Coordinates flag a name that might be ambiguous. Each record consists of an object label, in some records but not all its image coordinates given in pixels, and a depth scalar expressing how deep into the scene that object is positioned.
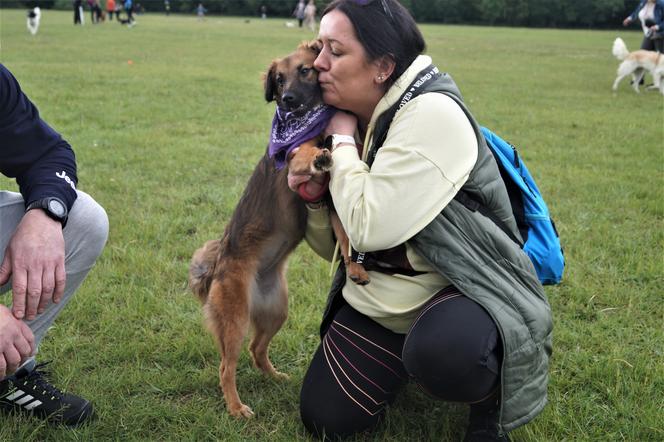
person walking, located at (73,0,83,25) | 32.90
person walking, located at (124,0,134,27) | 35.50
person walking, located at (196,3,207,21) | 50.83
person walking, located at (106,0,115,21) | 40.50
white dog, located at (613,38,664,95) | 12.85
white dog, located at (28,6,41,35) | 23.45
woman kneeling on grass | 2.12
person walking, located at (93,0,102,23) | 36.43
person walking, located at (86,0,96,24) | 35.85
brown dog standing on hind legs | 2.68
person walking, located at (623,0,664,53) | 13.75
